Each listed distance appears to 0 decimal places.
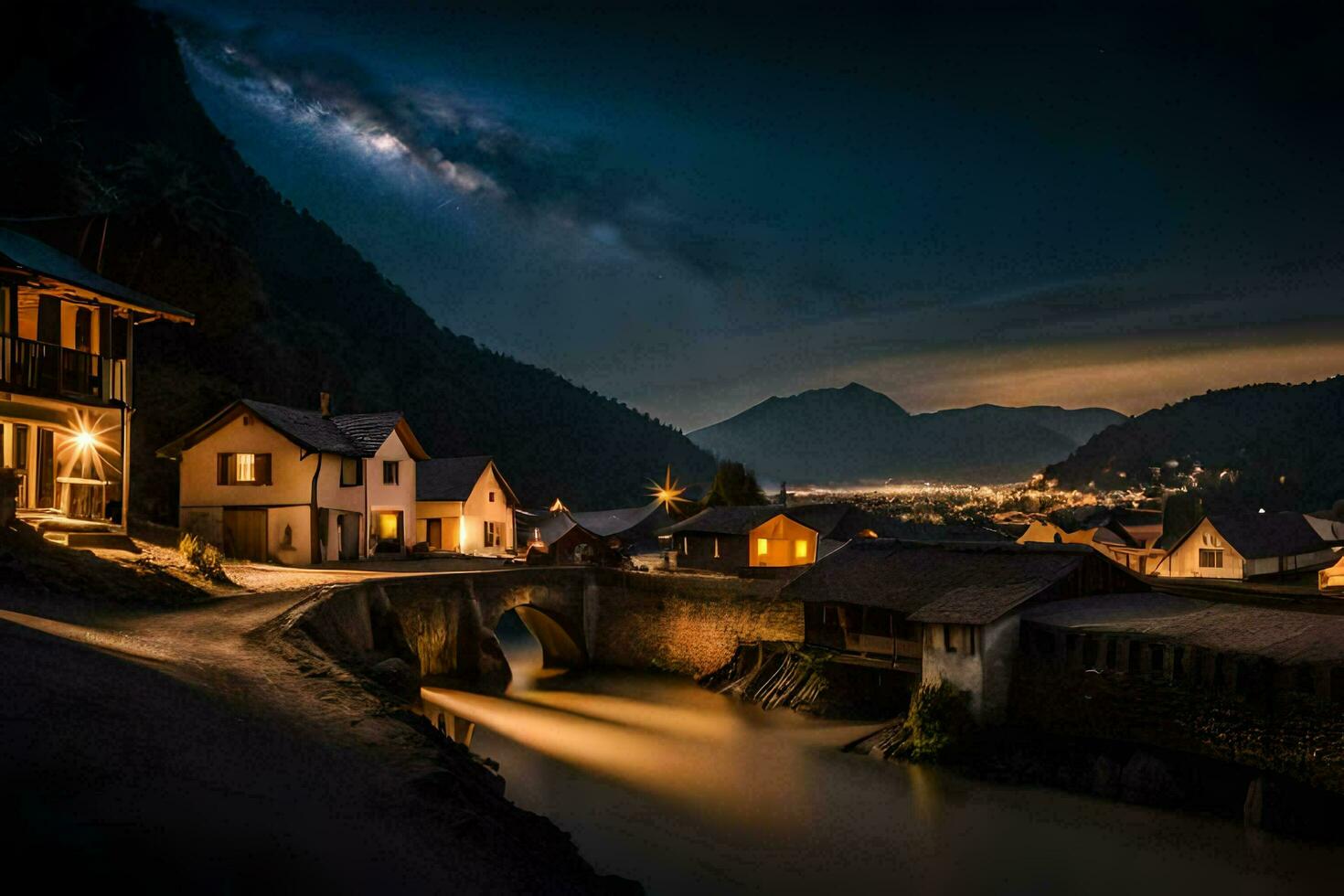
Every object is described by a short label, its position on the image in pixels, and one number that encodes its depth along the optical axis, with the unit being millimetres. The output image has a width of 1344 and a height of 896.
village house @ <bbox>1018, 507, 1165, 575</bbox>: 66875
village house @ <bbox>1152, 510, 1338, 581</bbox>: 55219
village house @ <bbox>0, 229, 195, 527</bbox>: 23531
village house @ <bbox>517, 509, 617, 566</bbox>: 50900
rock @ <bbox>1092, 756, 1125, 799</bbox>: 22094
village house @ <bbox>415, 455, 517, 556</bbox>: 52406
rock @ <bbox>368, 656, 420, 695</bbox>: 18688
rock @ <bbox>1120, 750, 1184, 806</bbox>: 21297
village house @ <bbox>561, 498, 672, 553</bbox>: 67875
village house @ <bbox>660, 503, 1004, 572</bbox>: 49062
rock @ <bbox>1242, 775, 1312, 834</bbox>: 19219
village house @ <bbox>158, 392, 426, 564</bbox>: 38688
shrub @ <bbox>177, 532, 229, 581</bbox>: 25875
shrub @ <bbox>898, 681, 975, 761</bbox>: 25047
